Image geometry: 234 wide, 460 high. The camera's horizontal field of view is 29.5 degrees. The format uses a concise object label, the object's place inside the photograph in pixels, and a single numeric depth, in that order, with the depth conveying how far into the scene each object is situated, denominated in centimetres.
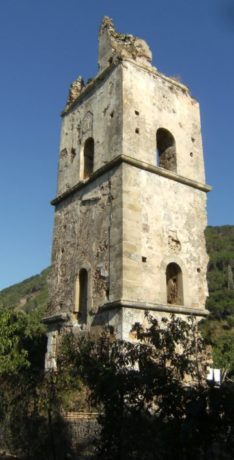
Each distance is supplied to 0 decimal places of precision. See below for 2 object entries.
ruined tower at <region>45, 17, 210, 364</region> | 1053
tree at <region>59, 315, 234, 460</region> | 439
